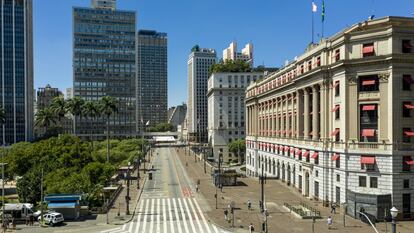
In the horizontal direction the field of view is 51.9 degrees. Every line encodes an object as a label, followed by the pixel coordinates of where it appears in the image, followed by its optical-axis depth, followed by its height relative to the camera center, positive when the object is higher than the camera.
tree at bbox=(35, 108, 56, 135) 141.88 +2.28
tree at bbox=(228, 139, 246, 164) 166.12 -10.35
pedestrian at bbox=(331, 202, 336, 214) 60.68 -12.52
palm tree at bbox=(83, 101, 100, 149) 135.04 +4.37
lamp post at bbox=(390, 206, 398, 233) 23.03 -5.18
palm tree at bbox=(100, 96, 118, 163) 137.38 +5.67
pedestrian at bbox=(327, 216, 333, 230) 51.06 -12.11
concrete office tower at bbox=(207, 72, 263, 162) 185.62 +5.73
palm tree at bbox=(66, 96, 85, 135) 137.88 +5.51
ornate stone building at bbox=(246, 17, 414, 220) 56.09 +0.54
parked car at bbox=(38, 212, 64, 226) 53.88 -12.20
